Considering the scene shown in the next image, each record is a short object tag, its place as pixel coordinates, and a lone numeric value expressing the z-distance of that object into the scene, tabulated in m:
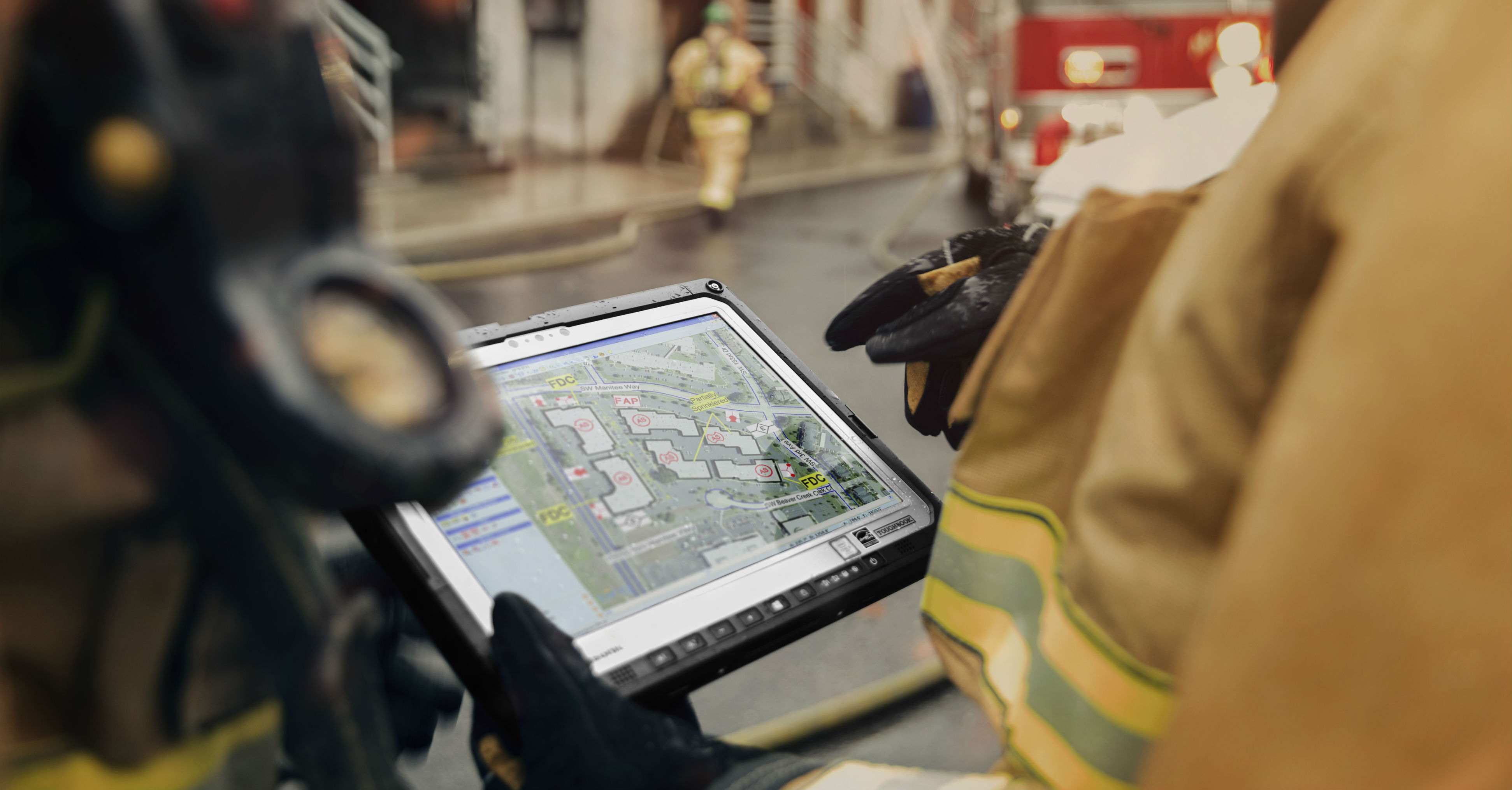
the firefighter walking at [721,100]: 7.86
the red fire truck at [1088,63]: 4.18
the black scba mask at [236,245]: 0.42
